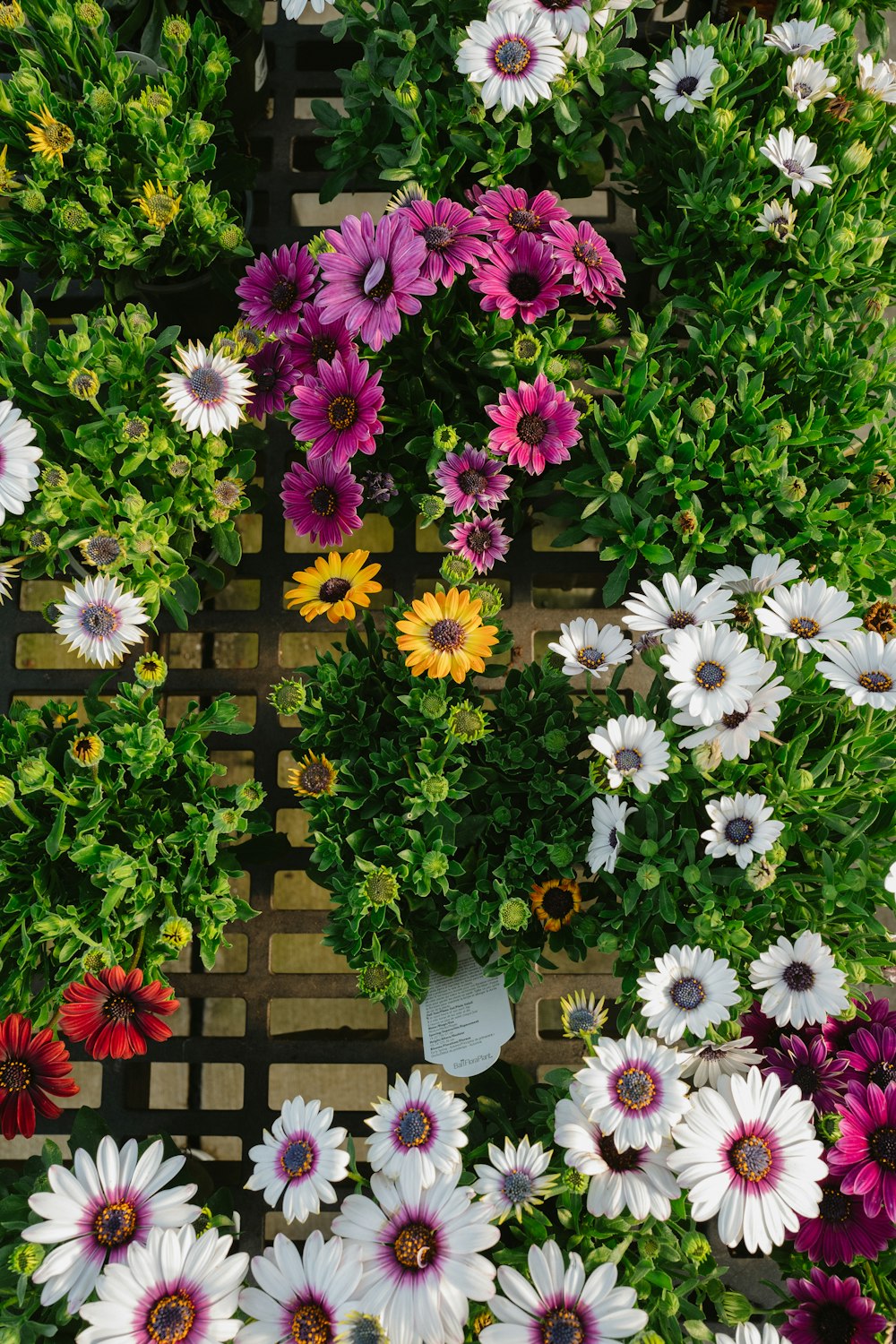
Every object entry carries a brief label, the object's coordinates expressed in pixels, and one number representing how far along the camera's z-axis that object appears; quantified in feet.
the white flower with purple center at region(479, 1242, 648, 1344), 2.99
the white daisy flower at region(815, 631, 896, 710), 3.40
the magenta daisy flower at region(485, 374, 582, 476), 3.86
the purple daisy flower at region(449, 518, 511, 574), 4.00
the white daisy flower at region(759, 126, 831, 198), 3.96
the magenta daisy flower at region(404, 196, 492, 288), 3.78
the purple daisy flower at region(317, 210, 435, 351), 3.69
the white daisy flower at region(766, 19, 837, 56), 4.02
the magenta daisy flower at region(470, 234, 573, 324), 3.82
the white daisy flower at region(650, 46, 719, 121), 3.99
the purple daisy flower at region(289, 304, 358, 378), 4.04
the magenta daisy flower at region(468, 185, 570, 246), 3.91
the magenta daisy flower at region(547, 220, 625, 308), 3.91
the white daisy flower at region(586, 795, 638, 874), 3.59
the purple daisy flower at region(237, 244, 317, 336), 4.15
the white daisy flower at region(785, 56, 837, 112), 4.00
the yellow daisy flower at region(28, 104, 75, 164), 3.97
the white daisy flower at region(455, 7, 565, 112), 3.75
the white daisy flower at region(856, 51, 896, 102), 4.07
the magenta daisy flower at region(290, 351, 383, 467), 3.83
